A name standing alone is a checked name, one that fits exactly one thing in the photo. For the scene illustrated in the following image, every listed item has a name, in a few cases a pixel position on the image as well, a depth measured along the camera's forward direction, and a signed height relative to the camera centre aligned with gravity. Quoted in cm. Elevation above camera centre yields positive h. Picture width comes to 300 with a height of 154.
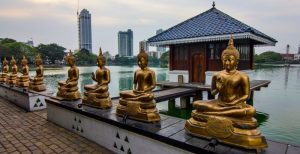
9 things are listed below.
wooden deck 1129 -116
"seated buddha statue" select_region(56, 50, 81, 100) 604 -49
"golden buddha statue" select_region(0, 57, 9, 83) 1163 -37
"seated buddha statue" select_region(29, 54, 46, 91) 841 -55
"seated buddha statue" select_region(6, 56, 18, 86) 1016 -51
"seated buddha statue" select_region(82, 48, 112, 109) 504 -57
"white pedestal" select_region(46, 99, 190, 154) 353 -138
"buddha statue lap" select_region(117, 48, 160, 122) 399 -62
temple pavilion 1220 +145
